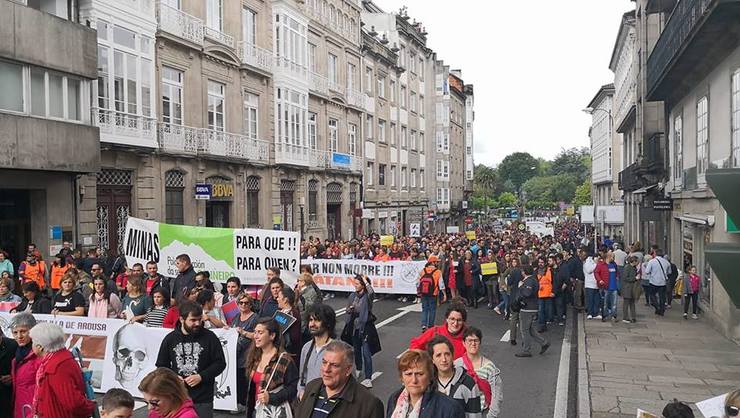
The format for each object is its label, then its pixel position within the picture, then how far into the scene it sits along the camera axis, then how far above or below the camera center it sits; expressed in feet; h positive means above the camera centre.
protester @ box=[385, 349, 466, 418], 14.32 -4.18
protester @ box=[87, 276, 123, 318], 32.48 -4.78
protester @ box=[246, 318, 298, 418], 18.43 -4.76
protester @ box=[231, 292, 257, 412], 27.32 -5.21
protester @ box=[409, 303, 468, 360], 21.66 -4.23
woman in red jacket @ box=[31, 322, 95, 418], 18.74 -4.88
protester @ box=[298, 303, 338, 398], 20.10 -4.30
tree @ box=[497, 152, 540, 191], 535.60 +24.96
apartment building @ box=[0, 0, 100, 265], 58.18 +7.03
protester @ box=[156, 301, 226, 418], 20.24 -4.62
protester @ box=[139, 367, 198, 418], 14.25 -4.07
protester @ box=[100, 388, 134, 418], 14.21 -4.23
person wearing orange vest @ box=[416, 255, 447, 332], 45.88 -6.05
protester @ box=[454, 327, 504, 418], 19.29 -5.09
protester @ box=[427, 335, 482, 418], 17.06 -4.62
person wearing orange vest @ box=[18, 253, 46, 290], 52.39 -5.11
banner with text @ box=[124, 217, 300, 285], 47.60 -3.20
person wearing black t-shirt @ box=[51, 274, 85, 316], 32.76 -4.68
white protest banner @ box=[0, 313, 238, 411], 30.04 -6.70
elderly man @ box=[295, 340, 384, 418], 14.66 -4.27
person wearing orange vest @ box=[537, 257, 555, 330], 50.06 -6.74
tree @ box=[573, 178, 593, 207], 350.76 +1.60
